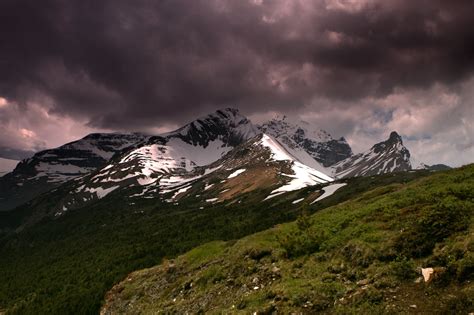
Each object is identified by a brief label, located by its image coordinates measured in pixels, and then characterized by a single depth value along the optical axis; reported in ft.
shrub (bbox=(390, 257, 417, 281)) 64.44
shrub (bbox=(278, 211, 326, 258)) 94.94
